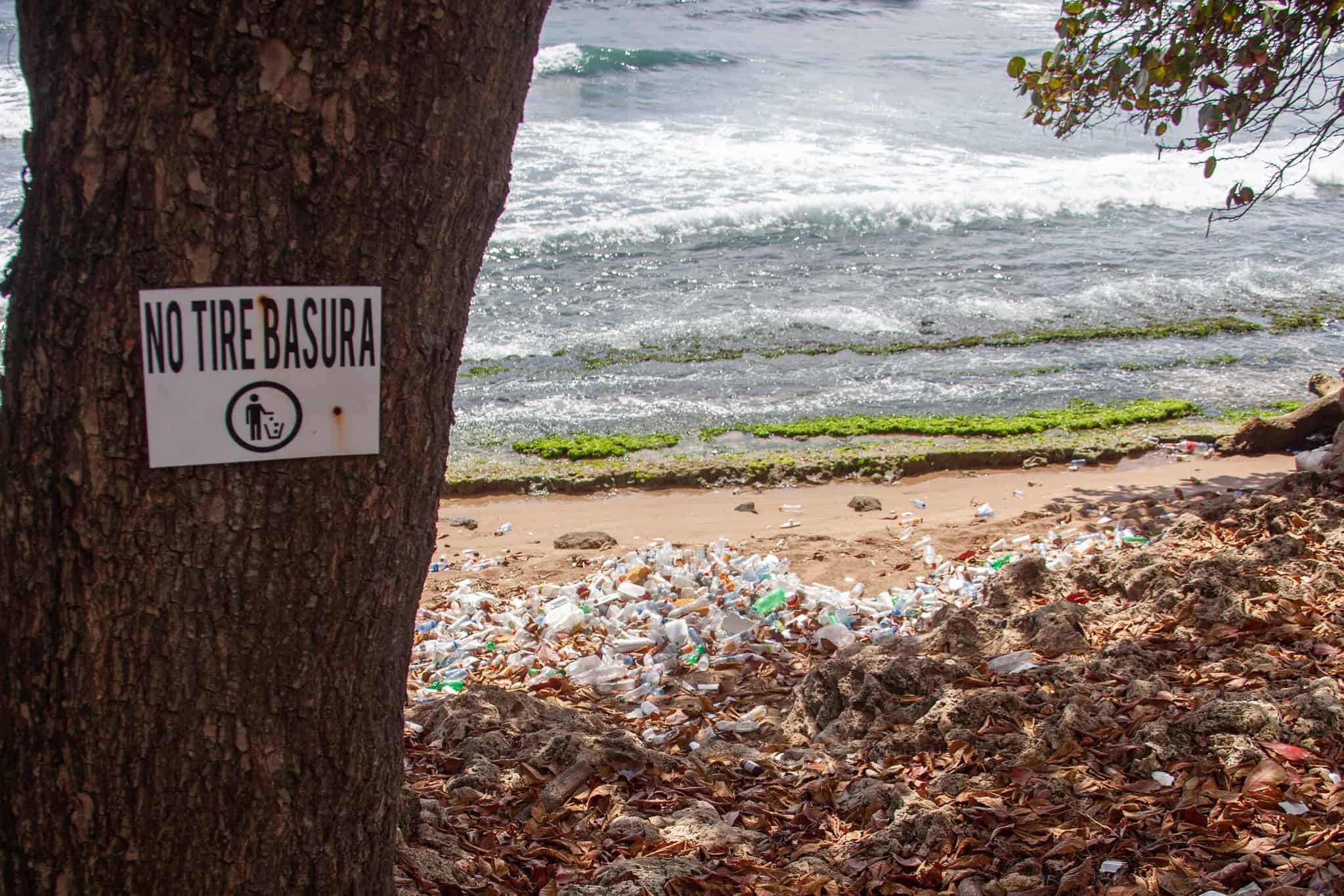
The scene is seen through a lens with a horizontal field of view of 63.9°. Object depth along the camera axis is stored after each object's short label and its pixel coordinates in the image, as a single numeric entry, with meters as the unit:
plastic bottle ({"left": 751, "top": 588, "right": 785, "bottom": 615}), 4.92
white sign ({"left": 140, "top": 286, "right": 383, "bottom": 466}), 1.72
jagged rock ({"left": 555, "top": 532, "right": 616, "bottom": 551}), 6.47
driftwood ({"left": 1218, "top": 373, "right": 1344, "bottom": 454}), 7.82
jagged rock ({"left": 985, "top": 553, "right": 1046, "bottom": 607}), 4.46
